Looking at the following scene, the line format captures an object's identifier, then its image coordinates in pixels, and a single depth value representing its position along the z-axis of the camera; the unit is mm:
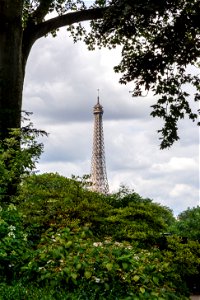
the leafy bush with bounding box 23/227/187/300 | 7863
